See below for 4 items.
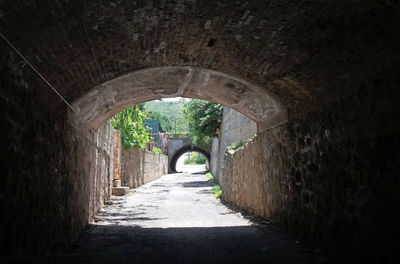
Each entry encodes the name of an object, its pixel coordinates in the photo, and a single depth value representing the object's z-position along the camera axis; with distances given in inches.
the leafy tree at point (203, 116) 773.9
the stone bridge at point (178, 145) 1557.6
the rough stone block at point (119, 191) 500.4
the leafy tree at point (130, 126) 565.0
